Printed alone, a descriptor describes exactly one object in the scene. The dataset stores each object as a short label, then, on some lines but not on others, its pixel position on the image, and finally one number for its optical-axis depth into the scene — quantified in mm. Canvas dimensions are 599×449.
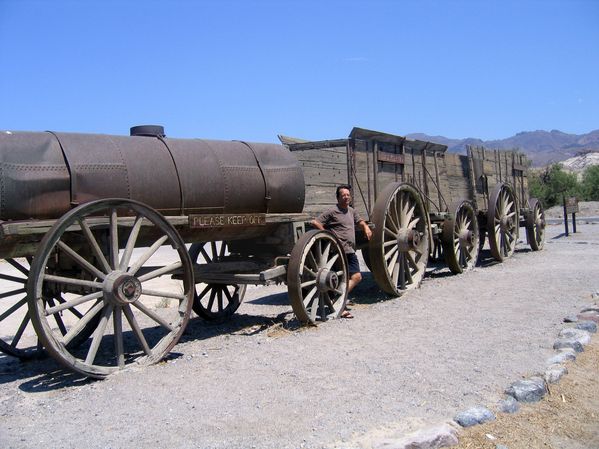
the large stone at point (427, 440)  3362
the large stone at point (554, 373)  4590
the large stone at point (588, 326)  6137
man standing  7672
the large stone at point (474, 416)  3738
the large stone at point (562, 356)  5006
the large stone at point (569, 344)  5418
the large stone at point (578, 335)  5650
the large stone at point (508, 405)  4016
